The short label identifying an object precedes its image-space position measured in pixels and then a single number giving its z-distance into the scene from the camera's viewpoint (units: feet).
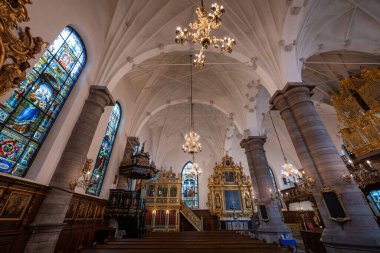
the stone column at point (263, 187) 29.48
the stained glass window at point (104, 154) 28.99
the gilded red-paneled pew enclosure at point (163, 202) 48.32
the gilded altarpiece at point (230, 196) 50.06
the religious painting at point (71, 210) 20.94
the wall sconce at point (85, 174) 22.66
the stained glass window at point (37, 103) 15.44
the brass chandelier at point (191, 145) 31.30
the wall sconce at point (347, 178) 16.85
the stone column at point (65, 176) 15.84
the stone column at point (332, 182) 14.97
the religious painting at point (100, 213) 27.89
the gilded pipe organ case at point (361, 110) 32.20
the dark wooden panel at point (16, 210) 13.44
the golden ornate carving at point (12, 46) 8.32
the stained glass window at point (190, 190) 68.62
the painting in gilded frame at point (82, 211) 22.85
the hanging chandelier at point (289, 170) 37.76
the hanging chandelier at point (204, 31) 16.76
